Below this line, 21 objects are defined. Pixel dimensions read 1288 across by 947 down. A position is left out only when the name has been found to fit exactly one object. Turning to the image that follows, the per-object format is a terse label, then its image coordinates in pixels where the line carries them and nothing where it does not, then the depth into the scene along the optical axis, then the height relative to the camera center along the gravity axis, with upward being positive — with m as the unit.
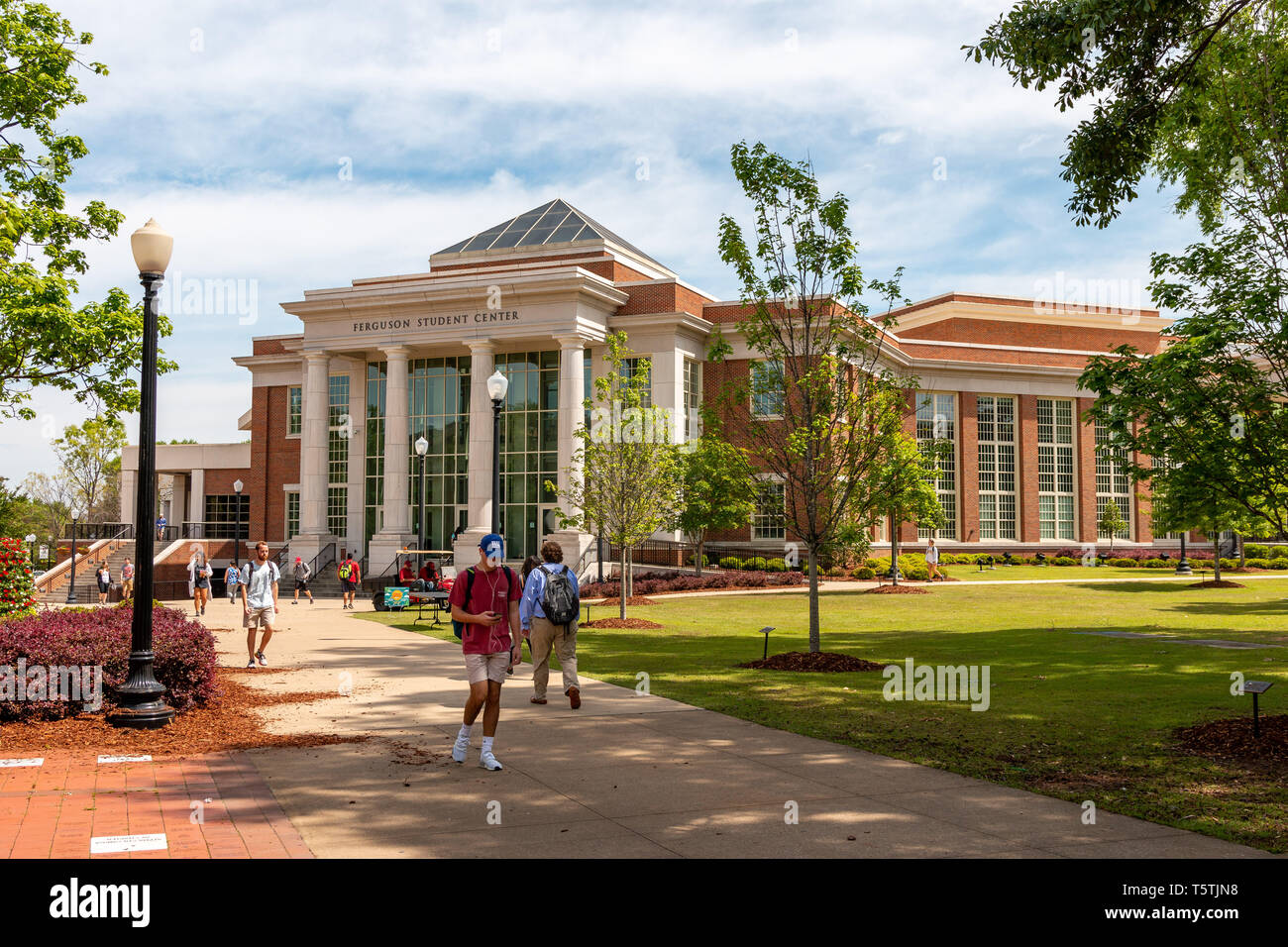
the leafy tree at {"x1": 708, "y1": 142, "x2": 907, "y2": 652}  14.77 +2.25
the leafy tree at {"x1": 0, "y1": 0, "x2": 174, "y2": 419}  17.69 +5.39
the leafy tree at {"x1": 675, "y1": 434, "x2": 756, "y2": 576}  29.77 +0.65
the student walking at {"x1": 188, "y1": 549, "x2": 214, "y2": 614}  26.97 -1.44
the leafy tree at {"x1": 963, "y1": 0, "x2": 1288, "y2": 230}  9.88 +4.76
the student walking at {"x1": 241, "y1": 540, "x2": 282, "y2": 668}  14.66 -1.07
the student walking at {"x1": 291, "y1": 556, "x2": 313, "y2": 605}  33.78 -1.55
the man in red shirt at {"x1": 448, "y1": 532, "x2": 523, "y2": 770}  7.95 -0.81
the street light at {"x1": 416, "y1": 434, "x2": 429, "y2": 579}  30.09 +2.51
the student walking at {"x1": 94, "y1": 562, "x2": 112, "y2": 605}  32.62 -1.59
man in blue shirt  11.20 -1.18
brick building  39.06 +5.68
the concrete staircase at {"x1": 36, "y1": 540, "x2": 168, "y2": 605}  35.56 -1.69
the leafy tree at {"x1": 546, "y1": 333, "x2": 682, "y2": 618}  24.23 +1.40
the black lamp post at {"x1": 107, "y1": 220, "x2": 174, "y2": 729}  9.47 +0.12
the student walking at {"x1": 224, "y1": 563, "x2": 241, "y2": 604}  32.22 -1.63
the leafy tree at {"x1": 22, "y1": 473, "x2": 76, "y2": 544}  76.44 +2.72
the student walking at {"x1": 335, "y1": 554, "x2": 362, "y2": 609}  30.38 -1.54
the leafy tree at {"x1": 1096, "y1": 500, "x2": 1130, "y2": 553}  55.00 +0.10
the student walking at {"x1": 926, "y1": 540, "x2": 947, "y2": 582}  37.31 -1.33
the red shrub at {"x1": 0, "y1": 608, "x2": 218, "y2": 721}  9.70 -1.24
